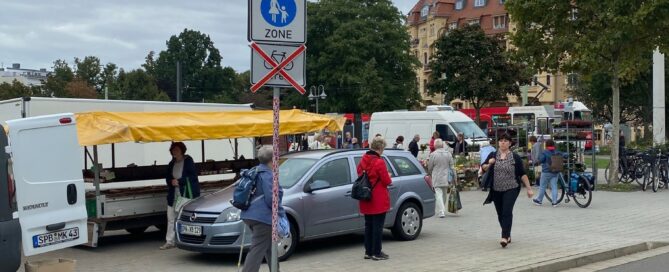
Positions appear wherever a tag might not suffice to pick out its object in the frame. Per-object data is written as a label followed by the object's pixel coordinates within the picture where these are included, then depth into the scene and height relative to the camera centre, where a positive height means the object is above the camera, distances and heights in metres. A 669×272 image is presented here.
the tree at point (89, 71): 58.19 +4.60
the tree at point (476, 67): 46.78 +3.79
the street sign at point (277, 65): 7.04 +0.60
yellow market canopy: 10.65 +0.06
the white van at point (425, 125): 30.64 +0.13
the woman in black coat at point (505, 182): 11.01 -0.79
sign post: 7.04 +0.75
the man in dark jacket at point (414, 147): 24.98 -0.62
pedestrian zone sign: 7.03 +1.02
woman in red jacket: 10.02 -0.95
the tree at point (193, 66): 87.00 +7.48
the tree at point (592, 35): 20.38 +2.62
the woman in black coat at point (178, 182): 11.67 -0.82
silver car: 9.97 -1.10
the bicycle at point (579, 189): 16.89 -1.39
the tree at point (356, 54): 58.50 +5.92
